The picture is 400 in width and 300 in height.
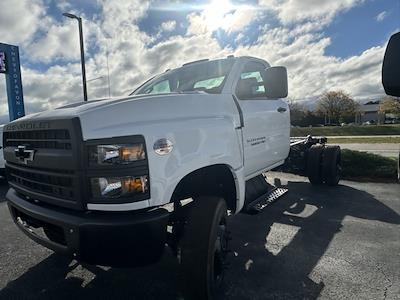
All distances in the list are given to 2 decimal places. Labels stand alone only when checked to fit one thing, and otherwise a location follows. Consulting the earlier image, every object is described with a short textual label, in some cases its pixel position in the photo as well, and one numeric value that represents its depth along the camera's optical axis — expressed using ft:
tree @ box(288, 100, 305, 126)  205.65
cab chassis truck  7.72
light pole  48.83
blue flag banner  63.57
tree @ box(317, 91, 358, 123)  223.10
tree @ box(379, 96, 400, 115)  171.01
